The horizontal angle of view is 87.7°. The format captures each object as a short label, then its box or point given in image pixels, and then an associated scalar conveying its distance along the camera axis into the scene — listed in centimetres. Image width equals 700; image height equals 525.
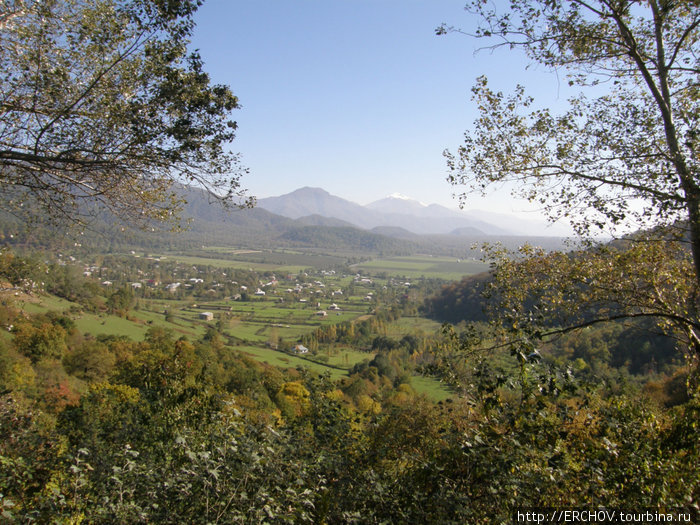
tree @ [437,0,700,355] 429
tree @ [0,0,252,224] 459
